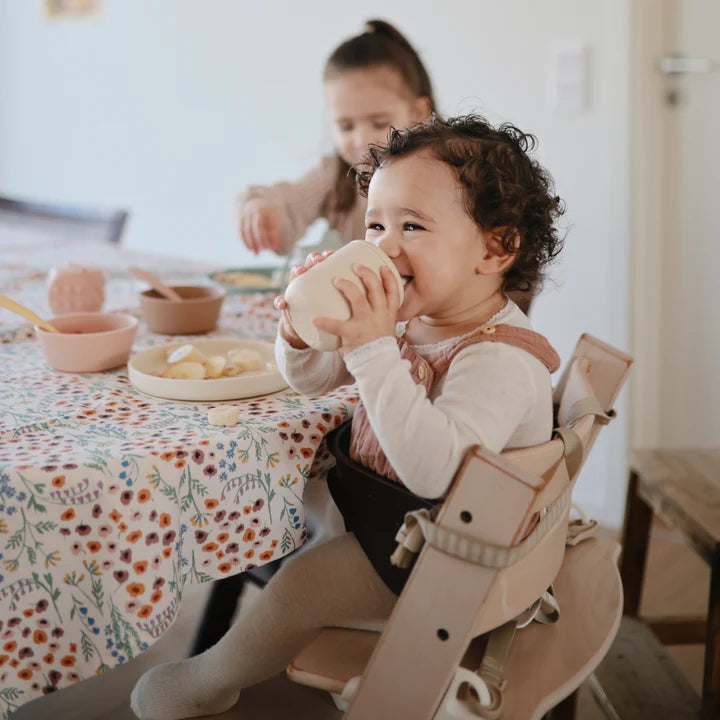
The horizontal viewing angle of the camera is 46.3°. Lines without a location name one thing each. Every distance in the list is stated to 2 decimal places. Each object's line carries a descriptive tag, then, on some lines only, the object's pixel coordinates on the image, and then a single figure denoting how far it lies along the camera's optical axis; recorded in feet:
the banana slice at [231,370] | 3.73
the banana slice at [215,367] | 3.63
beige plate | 3.45
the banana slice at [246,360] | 3.78
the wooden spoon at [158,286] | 4.54
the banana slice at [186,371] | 3.58
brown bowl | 4.48
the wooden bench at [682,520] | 4.35
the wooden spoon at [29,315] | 3.89
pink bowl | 3.76
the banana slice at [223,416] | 3.14
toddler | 2.78
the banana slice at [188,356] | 3.71
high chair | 2.53
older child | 5.70
